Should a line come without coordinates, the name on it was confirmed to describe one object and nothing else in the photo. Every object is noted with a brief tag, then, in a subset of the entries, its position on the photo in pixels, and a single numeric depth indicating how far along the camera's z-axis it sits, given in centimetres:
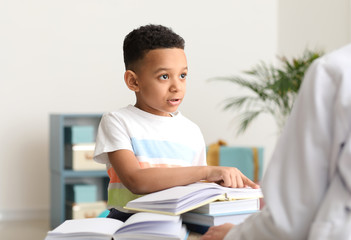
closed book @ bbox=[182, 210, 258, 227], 140
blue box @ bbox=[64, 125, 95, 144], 514
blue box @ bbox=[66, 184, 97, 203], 512
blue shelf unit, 513
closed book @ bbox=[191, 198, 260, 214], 141
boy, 169
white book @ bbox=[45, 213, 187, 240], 132
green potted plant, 465
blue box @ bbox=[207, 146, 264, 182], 530
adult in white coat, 103
